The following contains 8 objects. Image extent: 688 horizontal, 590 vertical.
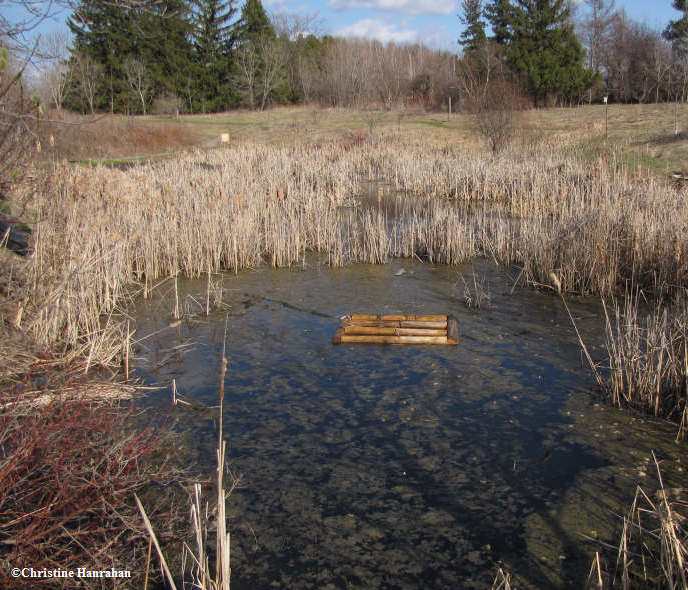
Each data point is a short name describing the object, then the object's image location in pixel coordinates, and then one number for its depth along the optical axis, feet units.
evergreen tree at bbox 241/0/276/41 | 136.26
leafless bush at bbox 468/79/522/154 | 56.08
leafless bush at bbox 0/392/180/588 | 7.53
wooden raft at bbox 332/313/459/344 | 17.17
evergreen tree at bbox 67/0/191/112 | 113.93
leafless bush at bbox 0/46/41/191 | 14.07
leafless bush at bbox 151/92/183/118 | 115.44
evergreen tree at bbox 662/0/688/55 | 97.50
